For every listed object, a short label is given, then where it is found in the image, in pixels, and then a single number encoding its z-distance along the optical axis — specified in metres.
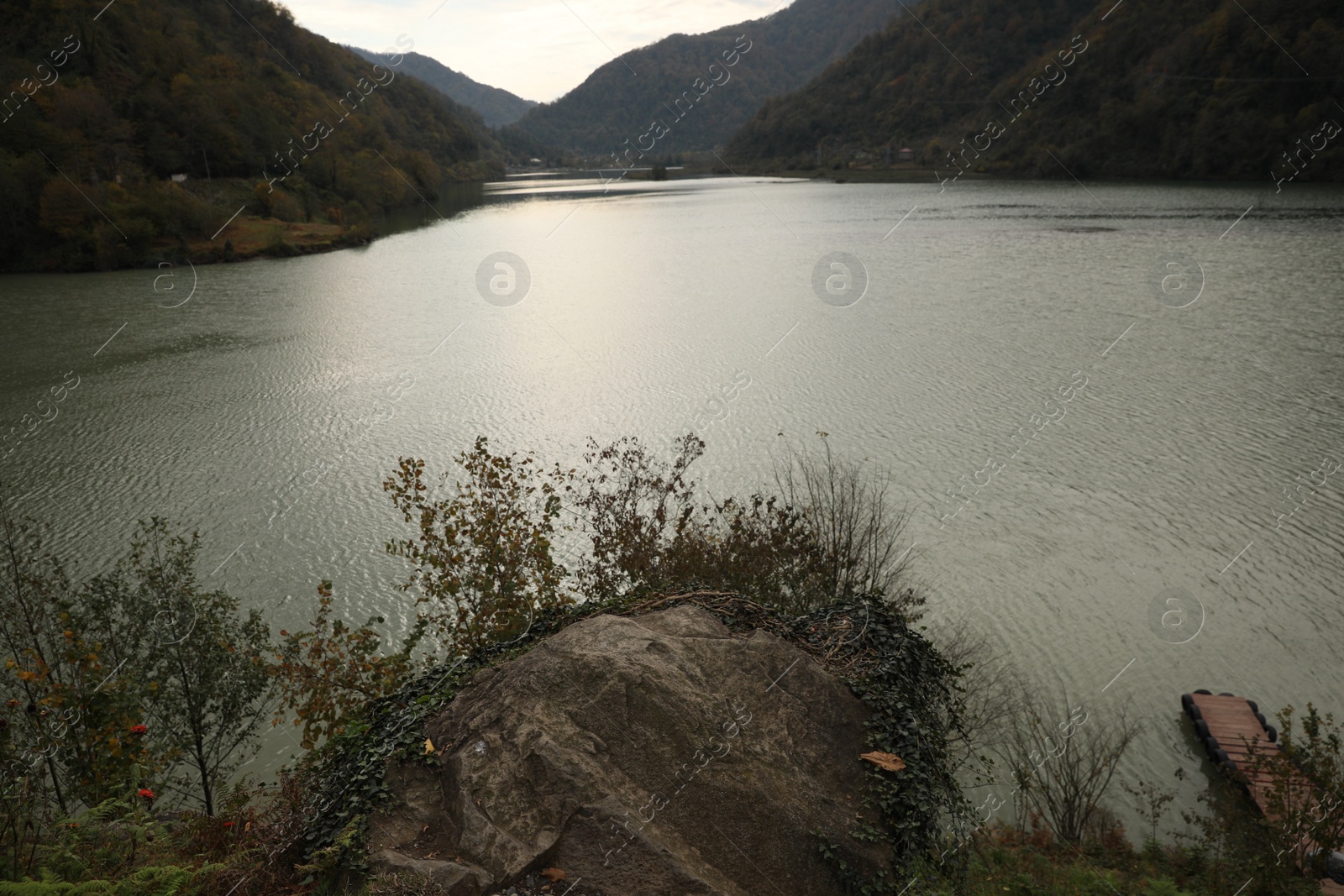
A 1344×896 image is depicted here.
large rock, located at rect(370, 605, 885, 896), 5.49
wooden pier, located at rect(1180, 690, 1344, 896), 11.59
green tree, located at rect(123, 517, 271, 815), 10.59
